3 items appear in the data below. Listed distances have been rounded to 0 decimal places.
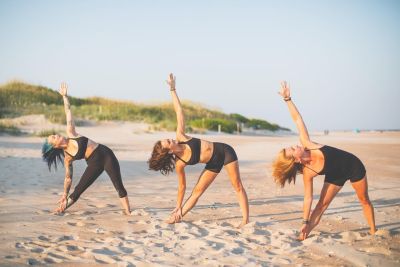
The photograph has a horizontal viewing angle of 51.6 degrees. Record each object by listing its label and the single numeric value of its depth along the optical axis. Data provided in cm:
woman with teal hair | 673
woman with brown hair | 618
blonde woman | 564
